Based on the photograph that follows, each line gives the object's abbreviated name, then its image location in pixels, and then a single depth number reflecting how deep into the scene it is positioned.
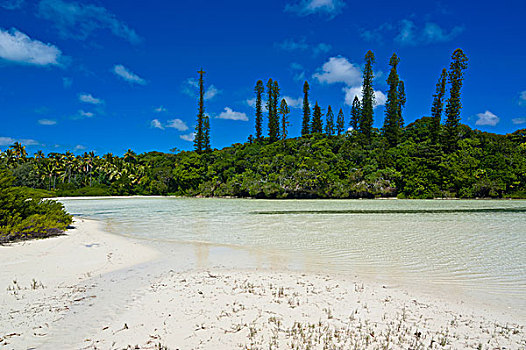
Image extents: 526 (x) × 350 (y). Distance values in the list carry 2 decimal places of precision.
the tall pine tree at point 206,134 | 60.81
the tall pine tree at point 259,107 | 59.66
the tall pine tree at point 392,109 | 46.84
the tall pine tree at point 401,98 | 55.91
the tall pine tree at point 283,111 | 55.84
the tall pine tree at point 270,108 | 56.31
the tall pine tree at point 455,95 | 41.47
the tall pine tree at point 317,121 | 60.53
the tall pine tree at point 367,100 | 50.09
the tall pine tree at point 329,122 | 67.66
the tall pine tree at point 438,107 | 42.84
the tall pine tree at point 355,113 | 58.14
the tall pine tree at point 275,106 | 56.44
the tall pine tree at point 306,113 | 58.41
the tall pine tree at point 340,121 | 69.44
